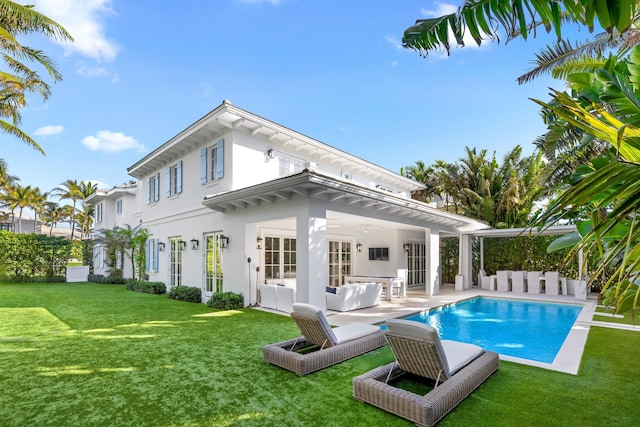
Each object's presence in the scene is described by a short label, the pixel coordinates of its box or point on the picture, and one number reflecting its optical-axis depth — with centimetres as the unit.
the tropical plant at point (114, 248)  2211
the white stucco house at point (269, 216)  1006
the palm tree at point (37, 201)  5075
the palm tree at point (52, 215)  5949
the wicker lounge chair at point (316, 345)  594
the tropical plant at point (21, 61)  1112
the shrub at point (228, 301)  1218
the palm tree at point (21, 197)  4703
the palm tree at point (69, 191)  4547
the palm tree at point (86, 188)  4544
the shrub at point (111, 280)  2375
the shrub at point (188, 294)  1429
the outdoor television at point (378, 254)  1795
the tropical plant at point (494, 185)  2305
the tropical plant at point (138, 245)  1925
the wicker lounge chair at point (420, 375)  425
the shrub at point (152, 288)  1723
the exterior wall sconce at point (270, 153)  1388
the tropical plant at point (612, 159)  196
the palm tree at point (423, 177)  3180
